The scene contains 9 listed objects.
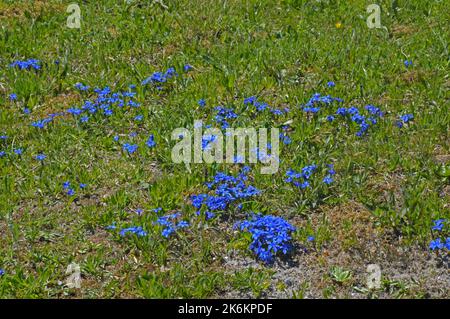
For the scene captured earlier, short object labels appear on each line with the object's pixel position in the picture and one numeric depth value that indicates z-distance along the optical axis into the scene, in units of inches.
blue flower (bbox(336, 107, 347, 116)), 293.0
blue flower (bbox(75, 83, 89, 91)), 316.8
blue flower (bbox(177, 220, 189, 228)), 241.8
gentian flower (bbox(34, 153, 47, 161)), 274.2
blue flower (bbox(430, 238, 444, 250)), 231.9
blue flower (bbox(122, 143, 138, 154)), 277.9
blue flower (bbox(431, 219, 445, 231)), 237.1
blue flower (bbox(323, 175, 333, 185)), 257.8
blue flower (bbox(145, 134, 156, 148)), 280.4
